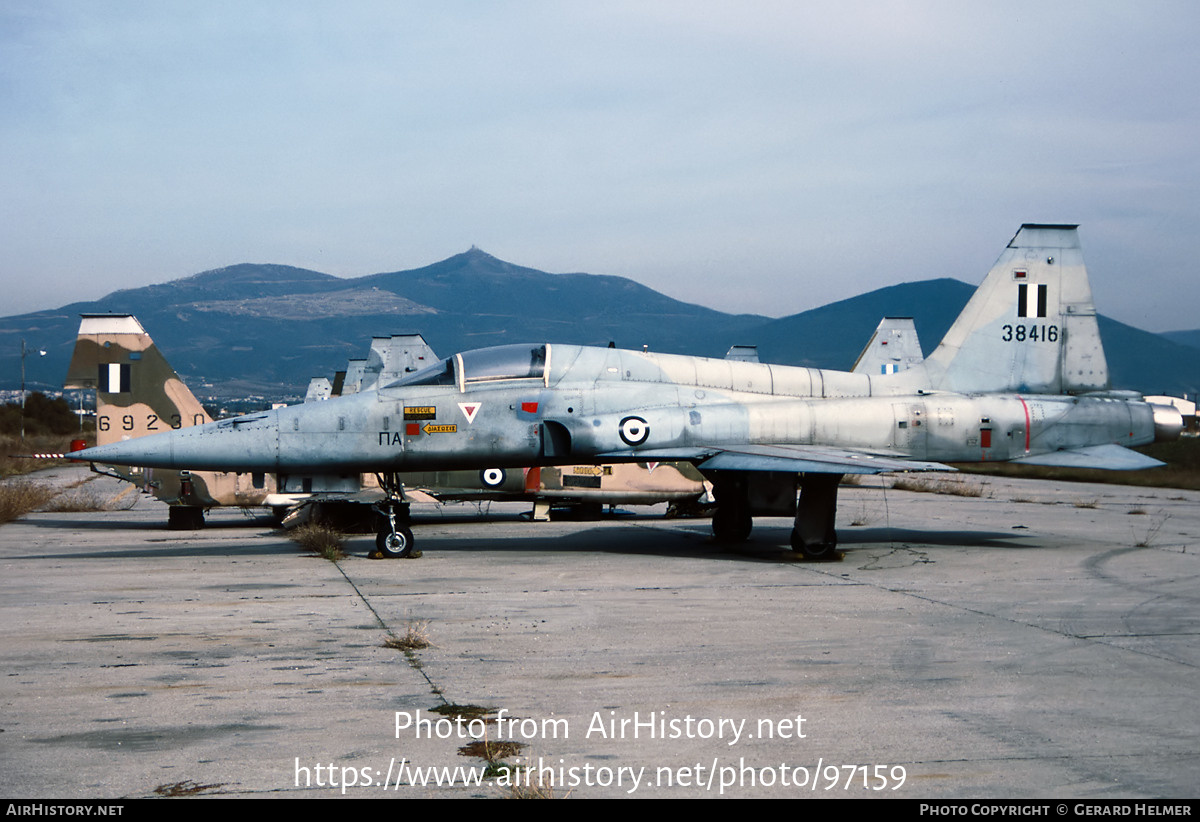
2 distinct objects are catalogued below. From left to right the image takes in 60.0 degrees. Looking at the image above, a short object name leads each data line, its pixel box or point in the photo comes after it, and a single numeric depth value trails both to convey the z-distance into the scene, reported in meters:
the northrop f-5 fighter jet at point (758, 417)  12.72
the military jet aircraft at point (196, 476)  17.83
